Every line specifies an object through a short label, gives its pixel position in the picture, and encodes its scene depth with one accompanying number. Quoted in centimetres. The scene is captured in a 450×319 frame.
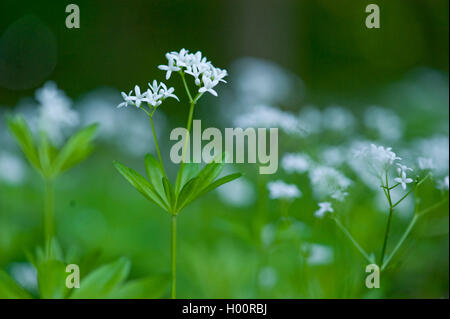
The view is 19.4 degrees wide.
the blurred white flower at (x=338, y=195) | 60
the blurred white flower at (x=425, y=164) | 61
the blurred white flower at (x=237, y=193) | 81
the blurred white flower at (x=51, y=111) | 67
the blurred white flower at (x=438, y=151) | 68
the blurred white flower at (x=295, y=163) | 64
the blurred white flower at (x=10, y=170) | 84
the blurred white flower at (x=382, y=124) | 72
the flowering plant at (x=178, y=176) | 57
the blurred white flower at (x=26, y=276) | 69
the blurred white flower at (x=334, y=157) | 68
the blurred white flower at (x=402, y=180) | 57
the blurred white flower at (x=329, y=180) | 62
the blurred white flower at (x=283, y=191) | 63
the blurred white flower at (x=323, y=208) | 60
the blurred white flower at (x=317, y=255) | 65
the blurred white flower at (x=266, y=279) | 67
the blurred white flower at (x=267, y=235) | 67
